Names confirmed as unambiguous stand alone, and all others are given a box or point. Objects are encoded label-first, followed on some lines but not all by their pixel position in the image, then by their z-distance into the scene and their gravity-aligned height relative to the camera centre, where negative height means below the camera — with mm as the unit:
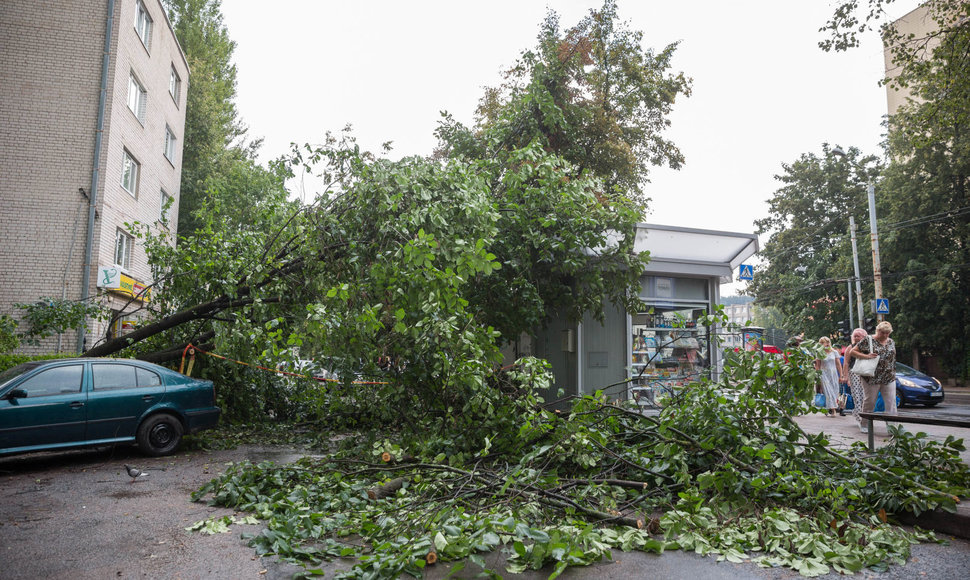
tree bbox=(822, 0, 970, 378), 29281 +4921
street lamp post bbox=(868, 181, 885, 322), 25328 +4005
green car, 7844 -1001
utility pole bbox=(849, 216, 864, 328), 30127 +4628
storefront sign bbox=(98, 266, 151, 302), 16141 +1443
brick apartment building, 15977 +4882
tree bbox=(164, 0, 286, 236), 28406 +11102
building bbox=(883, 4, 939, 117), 40969 +21186
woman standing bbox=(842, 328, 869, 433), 10406 -693
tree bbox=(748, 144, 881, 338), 38812 +6992
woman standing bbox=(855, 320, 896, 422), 9641 -477
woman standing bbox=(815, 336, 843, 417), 14102 -870
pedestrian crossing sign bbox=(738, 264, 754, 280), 12820 +1464
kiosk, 10750 +247
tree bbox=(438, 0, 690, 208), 19594 +8519
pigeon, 7324 -1665
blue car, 18188 -1359
